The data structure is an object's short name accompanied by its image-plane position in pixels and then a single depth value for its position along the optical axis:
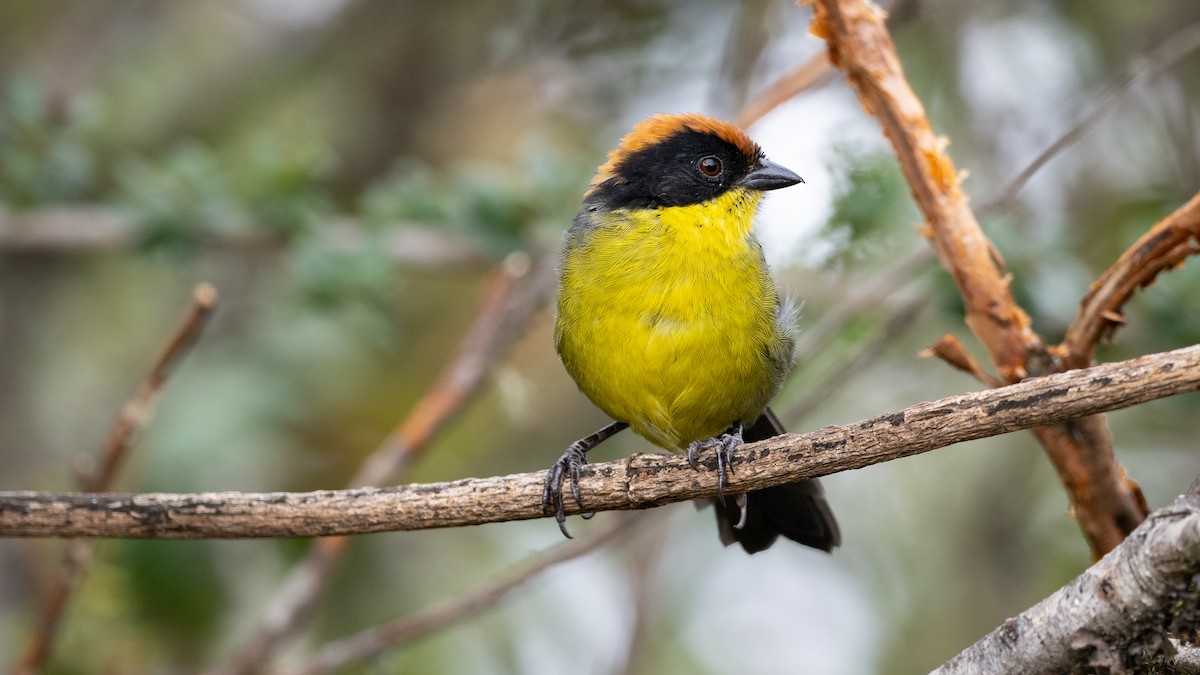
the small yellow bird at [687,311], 6.53
